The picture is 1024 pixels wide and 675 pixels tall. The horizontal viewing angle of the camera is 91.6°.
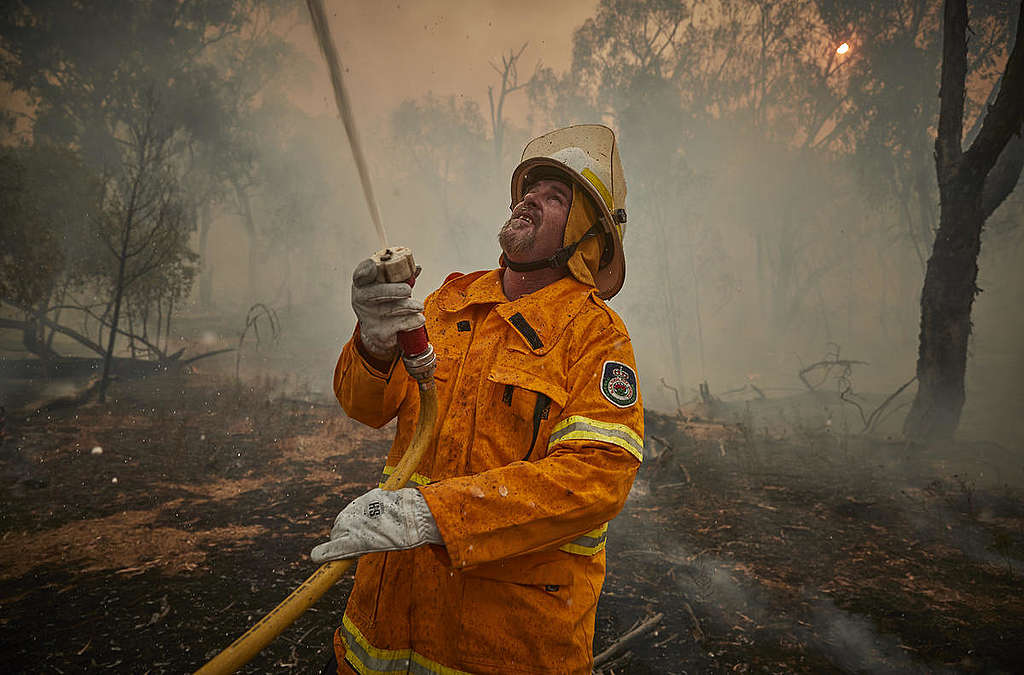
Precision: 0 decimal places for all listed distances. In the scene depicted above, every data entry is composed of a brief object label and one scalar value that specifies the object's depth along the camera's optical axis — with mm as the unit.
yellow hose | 1166
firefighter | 1374
